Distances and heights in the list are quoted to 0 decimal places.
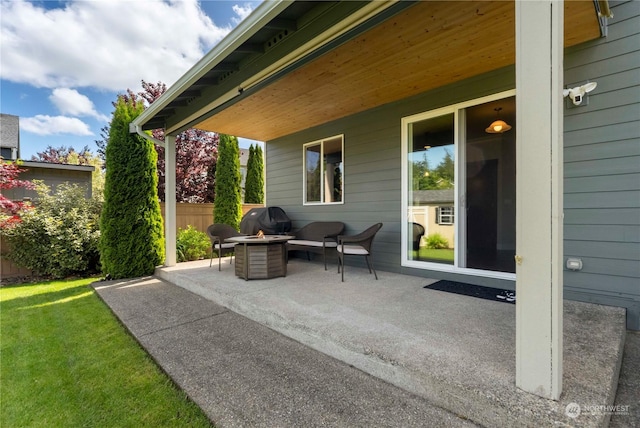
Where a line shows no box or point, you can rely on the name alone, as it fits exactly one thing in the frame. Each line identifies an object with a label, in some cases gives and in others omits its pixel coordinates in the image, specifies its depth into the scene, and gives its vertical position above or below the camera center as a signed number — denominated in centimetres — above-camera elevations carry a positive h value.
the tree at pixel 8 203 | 507 +18
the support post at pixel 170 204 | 538 +14
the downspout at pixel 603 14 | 232 +168
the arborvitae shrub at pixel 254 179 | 1001 +111
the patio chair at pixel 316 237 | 480 -51
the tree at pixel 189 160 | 1059 +195
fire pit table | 406 -69
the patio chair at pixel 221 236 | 495 -46
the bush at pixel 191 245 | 637 -78
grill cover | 584 -25
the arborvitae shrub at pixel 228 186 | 767 +67
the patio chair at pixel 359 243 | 391 -48
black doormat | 307 -97
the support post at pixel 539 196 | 136 +5
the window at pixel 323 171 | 538 +77
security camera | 271 +113
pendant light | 355 +104
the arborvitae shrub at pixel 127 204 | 505 +14
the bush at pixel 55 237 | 527 -46
